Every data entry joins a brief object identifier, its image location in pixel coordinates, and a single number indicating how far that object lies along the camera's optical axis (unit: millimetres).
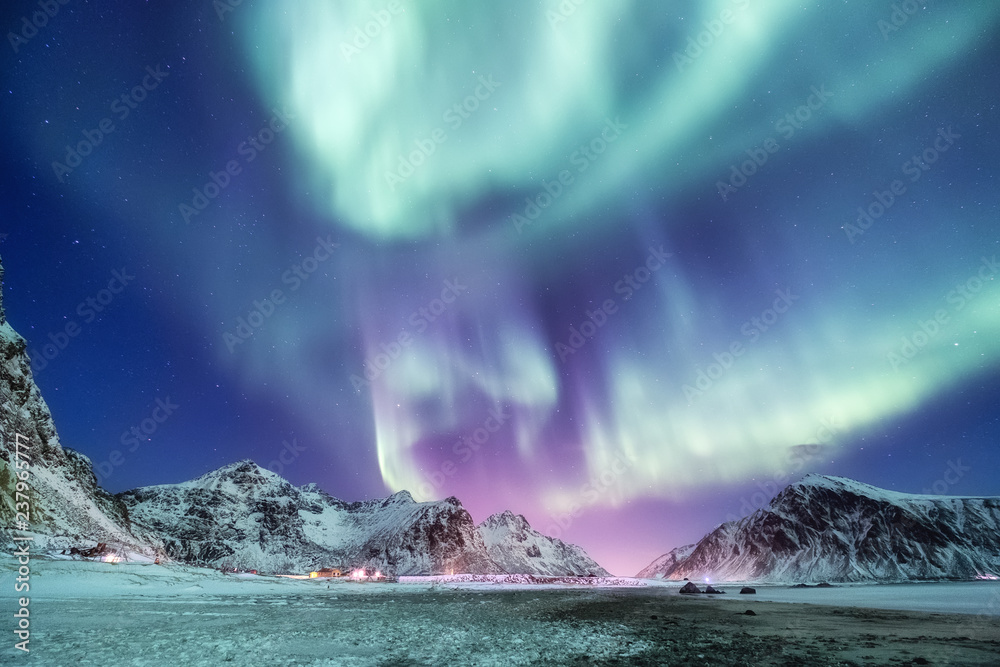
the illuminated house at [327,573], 136250
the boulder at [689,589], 86612
